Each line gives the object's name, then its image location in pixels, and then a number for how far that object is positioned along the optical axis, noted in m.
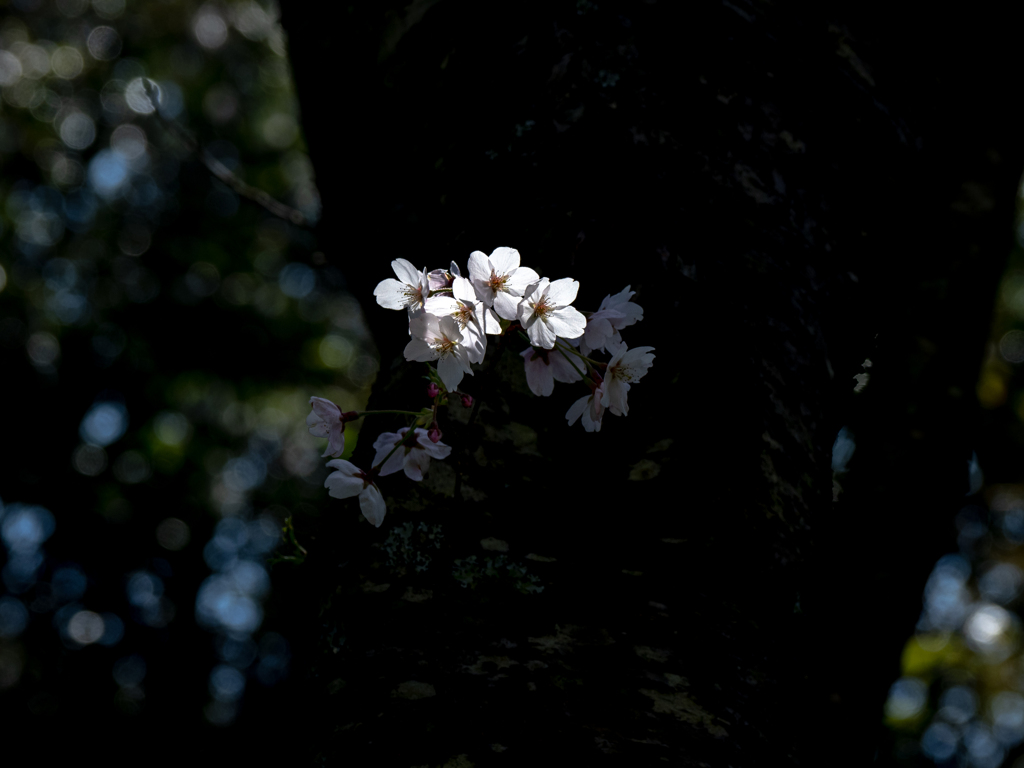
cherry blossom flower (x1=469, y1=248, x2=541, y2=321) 1.23
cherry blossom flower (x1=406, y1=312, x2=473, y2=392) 1.23
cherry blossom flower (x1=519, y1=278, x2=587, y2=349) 1.22
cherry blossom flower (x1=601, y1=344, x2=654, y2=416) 1.25
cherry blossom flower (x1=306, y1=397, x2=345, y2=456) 1.30
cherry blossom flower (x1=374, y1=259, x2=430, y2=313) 1.26
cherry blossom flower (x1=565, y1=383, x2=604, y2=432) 1.25
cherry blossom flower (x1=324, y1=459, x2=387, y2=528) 1.26
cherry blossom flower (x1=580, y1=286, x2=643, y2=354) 1.25
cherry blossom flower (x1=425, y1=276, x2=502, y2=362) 1.22
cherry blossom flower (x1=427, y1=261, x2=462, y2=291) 1.25
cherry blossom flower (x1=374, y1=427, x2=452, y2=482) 1.27
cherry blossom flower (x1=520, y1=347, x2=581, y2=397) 1.26
